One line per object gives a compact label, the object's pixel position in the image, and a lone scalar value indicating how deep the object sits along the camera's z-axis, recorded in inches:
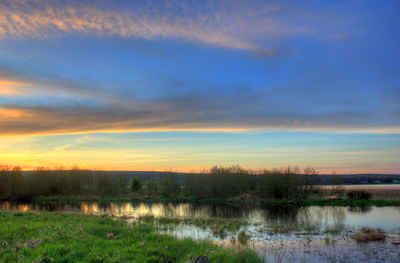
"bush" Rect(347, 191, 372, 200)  1932.8
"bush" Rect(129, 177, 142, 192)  2942.9
